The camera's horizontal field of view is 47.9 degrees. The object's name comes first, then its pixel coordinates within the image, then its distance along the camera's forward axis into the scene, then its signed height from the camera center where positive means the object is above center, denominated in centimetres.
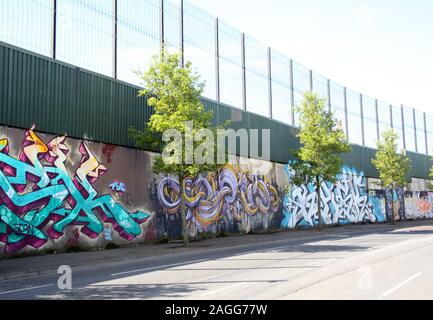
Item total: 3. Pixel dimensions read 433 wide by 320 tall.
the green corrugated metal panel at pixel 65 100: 1606 +411
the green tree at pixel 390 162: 4000 +365
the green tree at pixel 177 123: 1908 +339
